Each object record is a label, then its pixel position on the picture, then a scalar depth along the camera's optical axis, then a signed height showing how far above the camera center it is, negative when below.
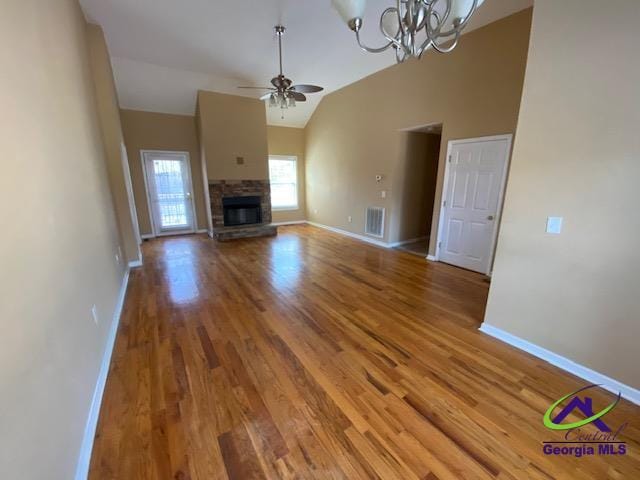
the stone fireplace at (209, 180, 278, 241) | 6.18 -0.72
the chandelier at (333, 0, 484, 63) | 1.50 +0.93
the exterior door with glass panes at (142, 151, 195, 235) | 6.39 -0.33
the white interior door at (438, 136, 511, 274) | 3.65 -0.31
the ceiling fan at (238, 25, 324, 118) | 3.69 +1.21
